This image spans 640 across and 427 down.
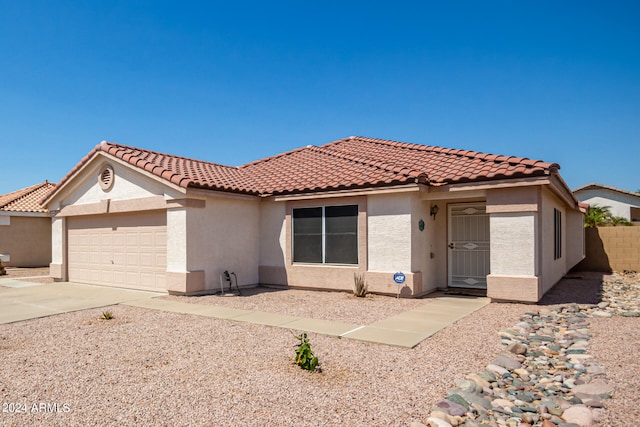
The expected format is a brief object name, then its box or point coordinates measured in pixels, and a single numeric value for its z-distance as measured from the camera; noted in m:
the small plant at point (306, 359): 5.51
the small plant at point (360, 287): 11.61
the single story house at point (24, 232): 21.92
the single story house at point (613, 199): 34.44
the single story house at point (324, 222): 10.63
